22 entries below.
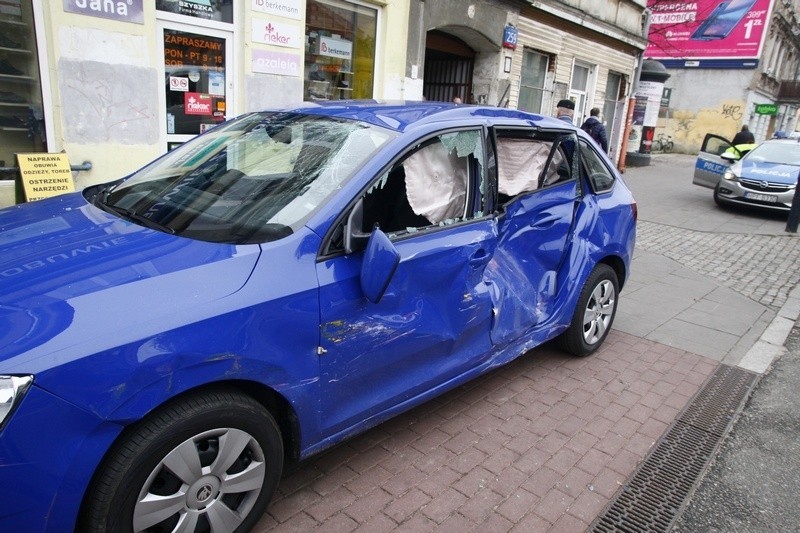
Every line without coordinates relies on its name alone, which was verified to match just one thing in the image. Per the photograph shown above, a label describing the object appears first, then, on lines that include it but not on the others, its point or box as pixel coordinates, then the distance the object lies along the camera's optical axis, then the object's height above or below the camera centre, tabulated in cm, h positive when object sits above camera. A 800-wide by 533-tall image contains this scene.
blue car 179 -76
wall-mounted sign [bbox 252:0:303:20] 720 +116
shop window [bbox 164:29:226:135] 675 +16
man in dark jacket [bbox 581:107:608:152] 1045 -14
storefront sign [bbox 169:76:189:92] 679 +12
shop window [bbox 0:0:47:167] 550 -3
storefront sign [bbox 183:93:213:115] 700 -11
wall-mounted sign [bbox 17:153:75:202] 519 -81
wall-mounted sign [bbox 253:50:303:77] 738 +48
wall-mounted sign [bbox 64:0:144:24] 564 +79
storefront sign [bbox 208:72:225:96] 717 +16
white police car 1103 -84
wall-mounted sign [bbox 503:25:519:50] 1171 +159
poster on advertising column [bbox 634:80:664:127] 1905 +89
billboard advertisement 2956 +505
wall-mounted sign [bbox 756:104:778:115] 3006 +124
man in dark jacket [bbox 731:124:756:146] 1650 -17
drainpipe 1787 +23
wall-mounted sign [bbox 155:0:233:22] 652 +99
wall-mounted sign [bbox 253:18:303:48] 727 +85
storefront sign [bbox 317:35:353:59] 855 +84
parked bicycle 2897 -89
